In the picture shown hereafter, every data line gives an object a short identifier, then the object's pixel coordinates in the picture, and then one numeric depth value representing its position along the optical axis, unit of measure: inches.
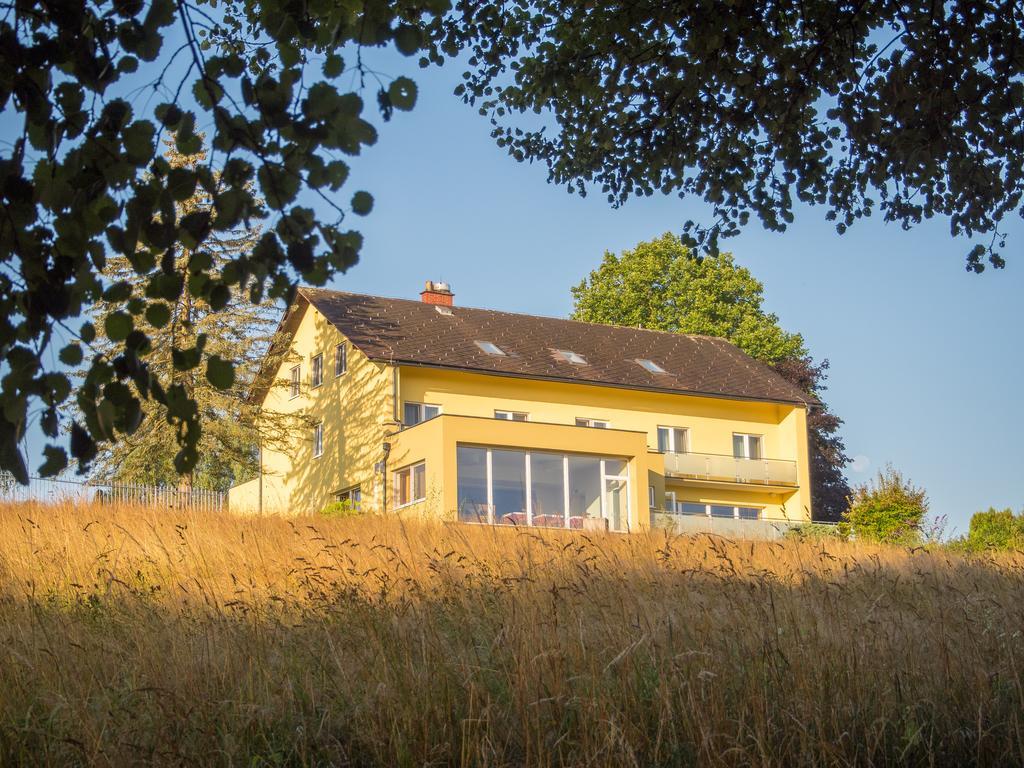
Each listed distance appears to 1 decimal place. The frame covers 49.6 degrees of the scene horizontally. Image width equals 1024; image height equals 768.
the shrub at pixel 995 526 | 837.8
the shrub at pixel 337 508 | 1091.9
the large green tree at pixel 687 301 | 1892.2
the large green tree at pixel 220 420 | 1097.7
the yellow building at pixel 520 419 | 1190.3
